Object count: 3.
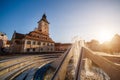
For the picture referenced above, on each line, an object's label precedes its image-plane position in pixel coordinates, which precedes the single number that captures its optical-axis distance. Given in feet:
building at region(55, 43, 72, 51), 123.65
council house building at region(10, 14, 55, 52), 81.00
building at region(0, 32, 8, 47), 88.72
